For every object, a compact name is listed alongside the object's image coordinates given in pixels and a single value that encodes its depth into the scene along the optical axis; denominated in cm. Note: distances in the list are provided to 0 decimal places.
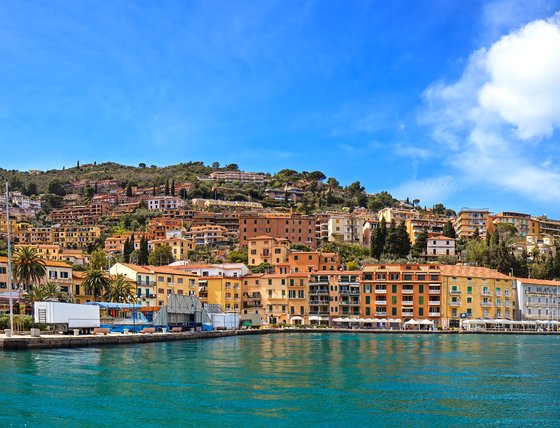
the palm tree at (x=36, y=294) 7850
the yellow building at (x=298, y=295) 11238
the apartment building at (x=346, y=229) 17475
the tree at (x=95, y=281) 8859
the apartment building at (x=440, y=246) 15062
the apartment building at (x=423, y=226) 17100
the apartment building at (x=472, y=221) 18038
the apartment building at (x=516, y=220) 18342
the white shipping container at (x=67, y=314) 6600
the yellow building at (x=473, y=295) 10812
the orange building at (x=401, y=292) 10756
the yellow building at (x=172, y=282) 10306
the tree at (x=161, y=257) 14775
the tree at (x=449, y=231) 16175
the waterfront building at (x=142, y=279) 10000
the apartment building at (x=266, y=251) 13475
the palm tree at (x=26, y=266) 8056
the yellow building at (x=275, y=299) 11312
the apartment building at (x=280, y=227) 16200
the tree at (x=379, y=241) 13775
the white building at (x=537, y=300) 11444
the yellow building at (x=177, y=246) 15800
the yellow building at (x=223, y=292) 11144
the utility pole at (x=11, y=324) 6038
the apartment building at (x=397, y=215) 18618
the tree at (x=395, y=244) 13700
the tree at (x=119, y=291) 9125
